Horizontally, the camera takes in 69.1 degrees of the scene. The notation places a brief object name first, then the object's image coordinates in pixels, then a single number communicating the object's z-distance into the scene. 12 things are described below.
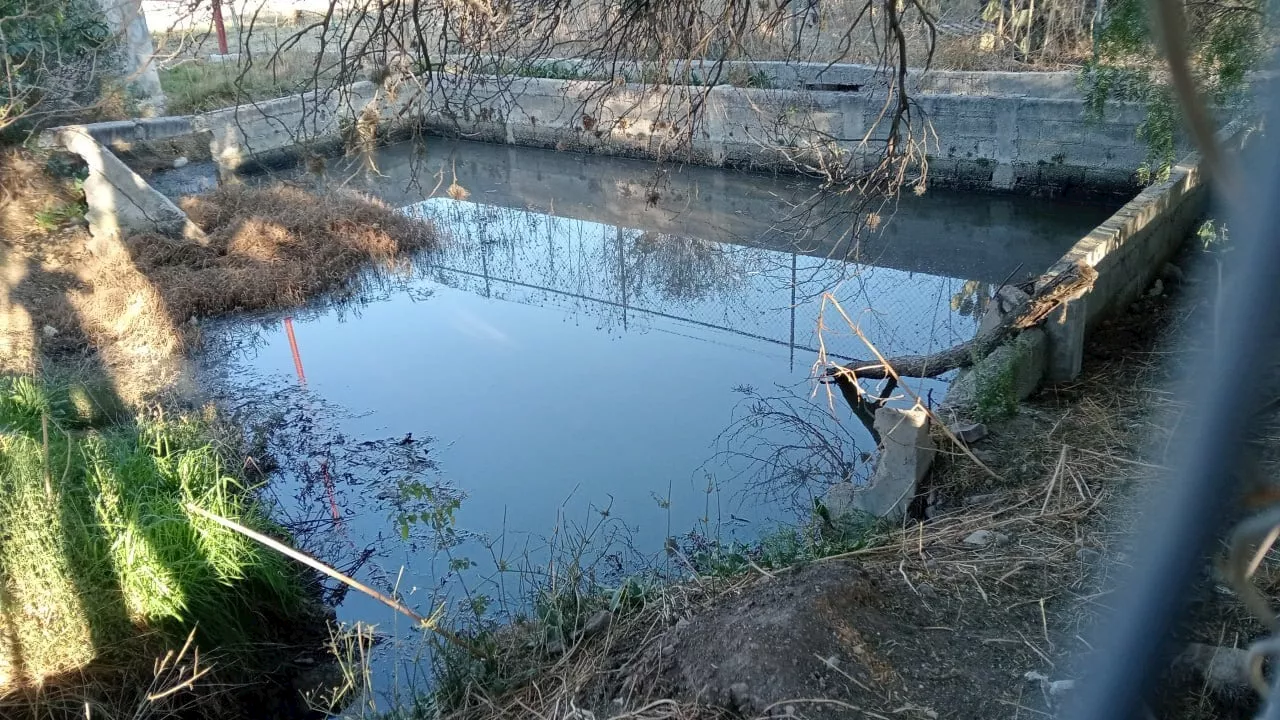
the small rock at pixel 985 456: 4.62
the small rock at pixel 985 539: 3.69
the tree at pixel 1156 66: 5.18
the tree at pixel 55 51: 9.25
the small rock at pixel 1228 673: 2.06
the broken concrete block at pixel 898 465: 4.41
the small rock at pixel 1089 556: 3.39
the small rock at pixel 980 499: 4.21
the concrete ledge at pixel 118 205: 10.46
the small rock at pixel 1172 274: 6.83
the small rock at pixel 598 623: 3.58
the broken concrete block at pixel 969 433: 4.77
